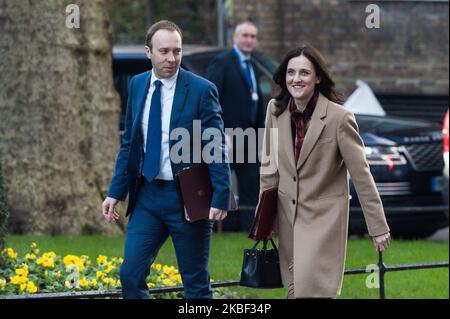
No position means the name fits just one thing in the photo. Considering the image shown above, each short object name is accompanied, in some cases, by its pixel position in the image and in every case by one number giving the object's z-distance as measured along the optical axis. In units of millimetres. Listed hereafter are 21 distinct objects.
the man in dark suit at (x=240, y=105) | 26547
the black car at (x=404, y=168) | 27437
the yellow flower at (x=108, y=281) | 18406
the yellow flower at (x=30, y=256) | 19547
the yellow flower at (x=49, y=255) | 19437
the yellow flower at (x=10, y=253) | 19109
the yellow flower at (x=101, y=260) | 19516
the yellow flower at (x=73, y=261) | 18969
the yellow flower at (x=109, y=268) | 19141
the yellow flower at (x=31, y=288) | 17609
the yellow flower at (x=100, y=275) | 18656
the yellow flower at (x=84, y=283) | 18219
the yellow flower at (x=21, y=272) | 18062
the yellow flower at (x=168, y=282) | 18875
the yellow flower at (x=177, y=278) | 19406
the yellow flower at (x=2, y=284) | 17750
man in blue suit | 15383
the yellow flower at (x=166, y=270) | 19562
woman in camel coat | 15117
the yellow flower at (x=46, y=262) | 19094
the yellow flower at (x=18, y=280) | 17802
